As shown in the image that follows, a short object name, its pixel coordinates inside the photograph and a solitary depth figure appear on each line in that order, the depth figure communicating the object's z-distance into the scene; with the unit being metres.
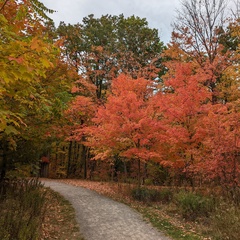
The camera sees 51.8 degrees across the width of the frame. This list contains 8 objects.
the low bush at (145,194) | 12.91
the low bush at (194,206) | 9.36
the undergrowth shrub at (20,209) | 4.98
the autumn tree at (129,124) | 12.13
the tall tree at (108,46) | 24.88
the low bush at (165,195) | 13.09
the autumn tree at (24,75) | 2.68
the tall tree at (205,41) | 17.91
